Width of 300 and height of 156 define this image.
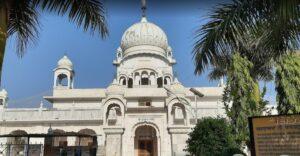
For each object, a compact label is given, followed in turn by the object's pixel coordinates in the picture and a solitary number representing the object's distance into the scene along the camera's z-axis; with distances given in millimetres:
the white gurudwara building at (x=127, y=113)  25953
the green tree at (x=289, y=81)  16281
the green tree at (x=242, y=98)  14508
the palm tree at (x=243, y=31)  5379
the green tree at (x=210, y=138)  12531
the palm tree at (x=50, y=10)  5711
